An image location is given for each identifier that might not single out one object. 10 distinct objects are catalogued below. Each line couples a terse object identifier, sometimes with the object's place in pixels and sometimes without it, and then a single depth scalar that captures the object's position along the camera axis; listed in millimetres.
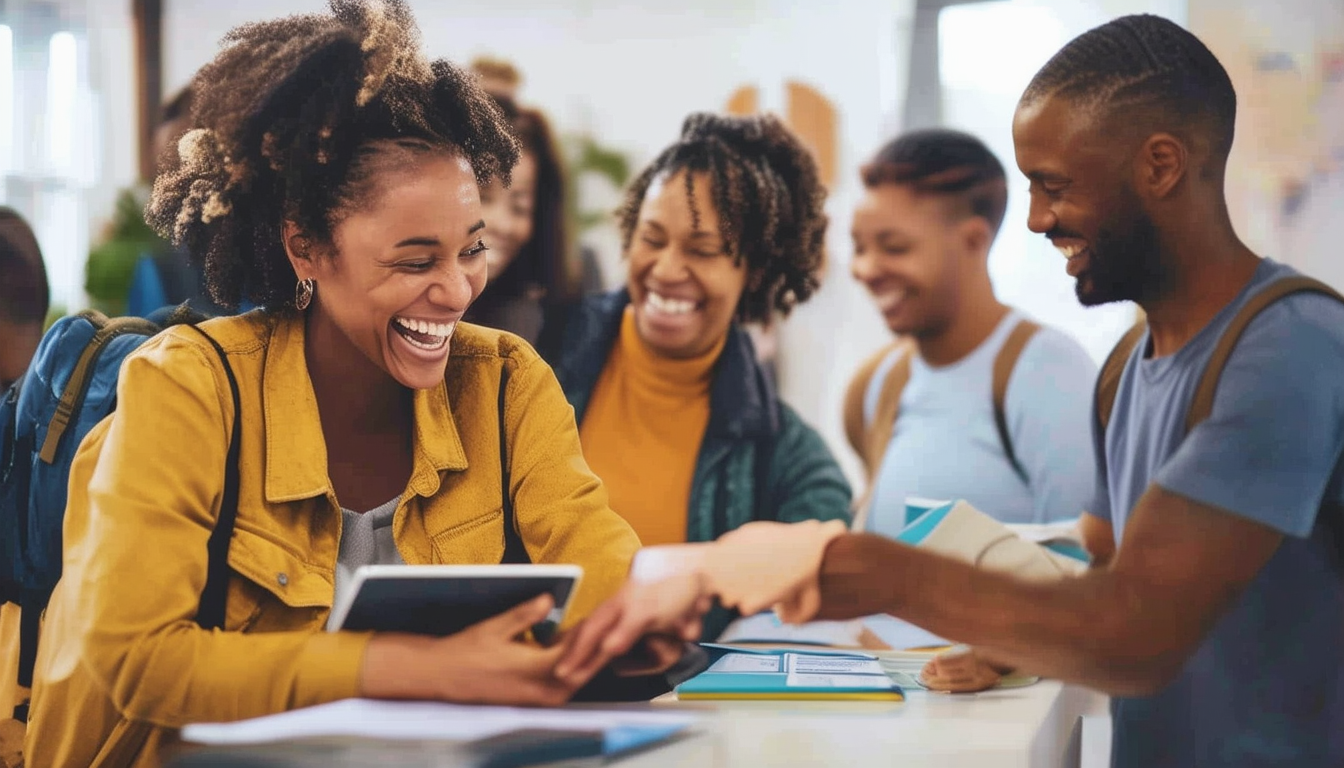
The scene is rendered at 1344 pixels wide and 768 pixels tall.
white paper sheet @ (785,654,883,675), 1714
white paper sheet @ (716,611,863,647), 2072
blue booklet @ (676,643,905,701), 1591
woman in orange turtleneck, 2195
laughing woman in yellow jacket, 1431
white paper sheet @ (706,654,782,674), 1729
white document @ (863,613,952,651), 2006
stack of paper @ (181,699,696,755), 1239
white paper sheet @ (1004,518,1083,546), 1947
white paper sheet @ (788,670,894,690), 1615
